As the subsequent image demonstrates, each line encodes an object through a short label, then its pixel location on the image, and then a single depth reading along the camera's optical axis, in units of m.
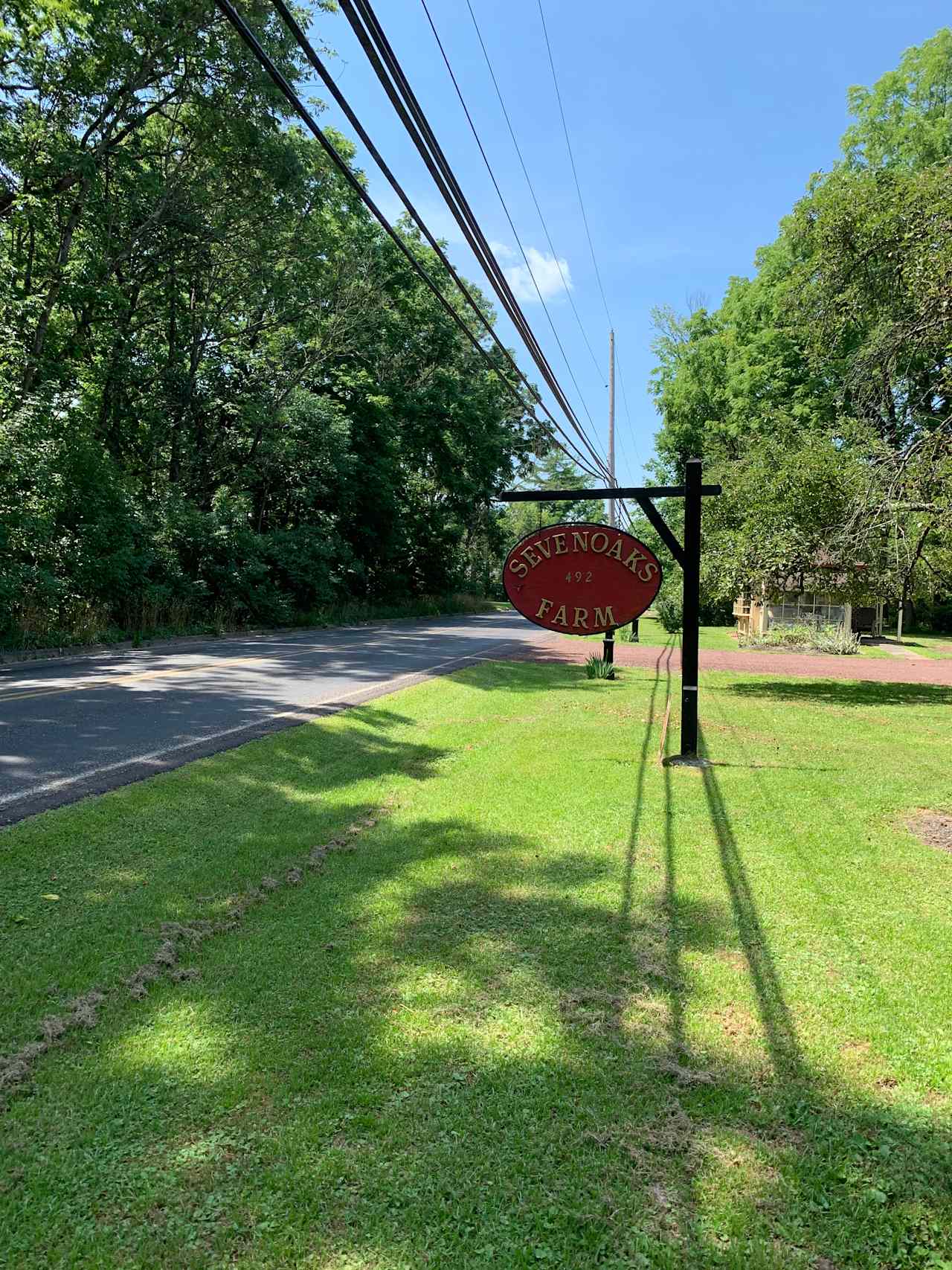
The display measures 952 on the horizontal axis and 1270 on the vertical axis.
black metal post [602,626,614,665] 13.99
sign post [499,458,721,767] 7.41
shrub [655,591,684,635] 29.25
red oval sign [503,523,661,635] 7.40
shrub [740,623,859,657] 23.23
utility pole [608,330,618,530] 29.06
